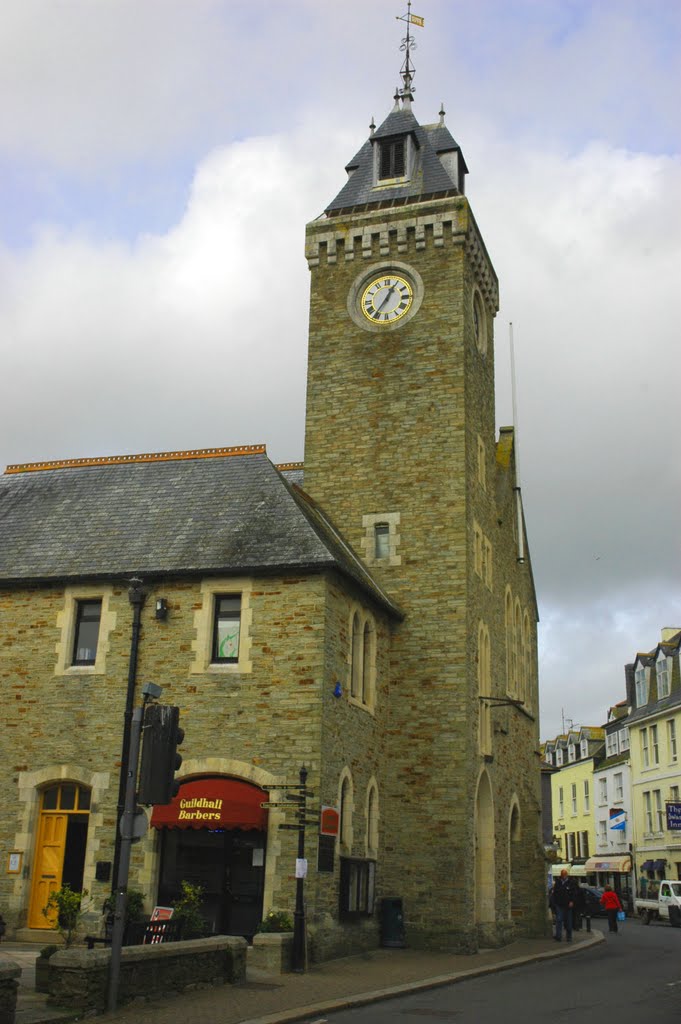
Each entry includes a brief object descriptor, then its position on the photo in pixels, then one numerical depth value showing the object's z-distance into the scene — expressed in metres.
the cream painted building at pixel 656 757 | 50.19
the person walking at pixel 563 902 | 27.75
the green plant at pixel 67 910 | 14.14
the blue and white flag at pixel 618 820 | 57.19
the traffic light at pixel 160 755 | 12.36
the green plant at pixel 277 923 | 17.78
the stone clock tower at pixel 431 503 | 23.41
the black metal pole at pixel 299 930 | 17.42
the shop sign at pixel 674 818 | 32.88
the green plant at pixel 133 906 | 17.38
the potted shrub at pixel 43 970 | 12.42
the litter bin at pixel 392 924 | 22.12
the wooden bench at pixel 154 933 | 14.83
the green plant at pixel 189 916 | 15.31
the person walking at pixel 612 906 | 33.75
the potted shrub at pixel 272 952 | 17.02
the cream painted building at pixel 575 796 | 65.38
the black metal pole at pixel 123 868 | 11.95
